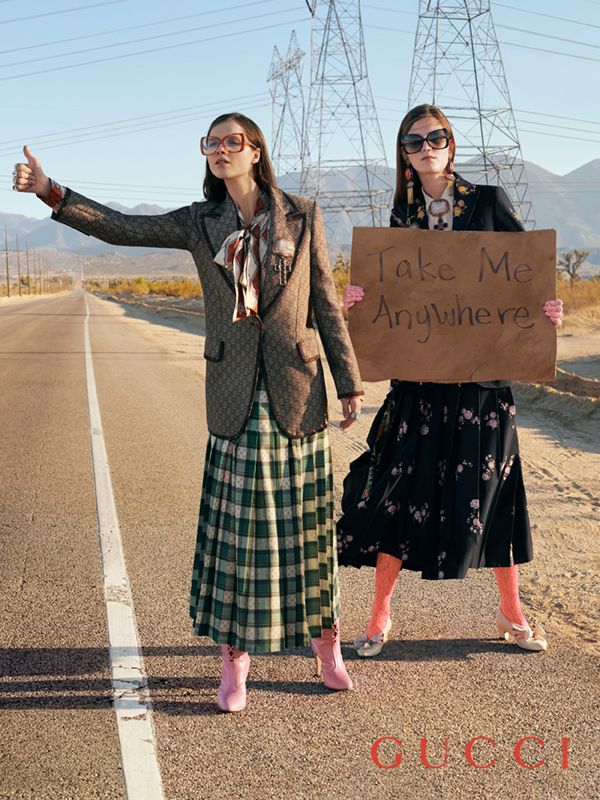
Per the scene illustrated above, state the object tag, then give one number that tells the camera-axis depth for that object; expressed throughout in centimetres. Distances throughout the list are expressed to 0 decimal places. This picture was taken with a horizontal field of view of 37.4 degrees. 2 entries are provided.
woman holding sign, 341
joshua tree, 3919
